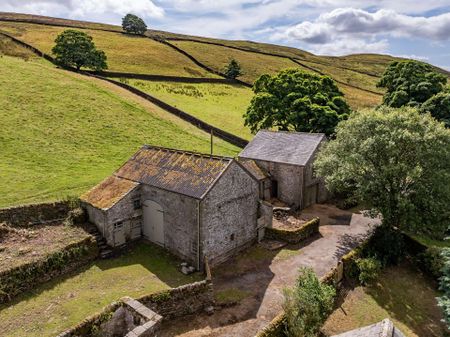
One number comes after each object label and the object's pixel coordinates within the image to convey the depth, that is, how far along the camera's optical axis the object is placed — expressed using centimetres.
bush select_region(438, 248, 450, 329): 1708
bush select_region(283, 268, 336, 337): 1695
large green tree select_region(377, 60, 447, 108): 4769
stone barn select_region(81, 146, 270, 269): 2172
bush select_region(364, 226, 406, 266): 2584
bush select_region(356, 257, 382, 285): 2341
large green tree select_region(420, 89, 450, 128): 4228
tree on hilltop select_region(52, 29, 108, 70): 6862
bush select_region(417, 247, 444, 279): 2477
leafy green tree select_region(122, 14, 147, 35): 13062
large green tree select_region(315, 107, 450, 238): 2383
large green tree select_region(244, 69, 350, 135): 4262
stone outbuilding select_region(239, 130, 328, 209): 3256
